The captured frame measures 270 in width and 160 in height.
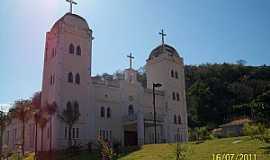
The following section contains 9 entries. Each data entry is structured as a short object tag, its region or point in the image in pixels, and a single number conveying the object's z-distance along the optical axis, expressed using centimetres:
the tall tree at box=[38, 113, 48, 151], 2297
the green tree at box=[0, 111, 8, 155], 2540
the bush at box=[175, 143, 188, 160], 913
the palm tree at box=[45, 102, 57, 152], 2283
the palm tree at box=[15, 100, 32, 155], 2377
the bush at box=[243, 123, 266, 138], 1489
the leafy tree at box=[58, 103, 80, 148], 2293
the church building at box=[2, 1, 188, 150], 2424
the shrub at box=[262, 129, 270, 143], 1349
